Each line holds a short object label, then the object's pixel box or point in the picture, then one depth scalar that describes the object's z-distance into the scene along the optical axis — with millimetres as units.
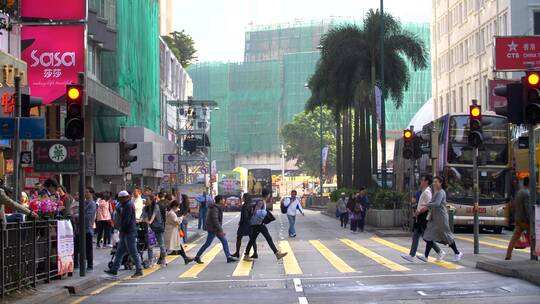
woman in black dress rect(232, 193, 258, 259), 23489
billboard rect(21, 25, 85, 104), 35438
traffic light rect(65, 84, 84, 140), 18062
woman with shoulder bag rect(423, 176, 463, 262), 20312
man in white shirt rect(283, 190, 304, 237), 36562
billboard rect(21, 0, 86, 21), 35406
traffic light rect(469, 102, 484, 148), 22156
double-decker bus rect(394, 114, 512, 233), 35375
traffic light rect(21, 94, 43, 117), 18016
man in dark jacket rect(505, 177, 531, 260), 19672
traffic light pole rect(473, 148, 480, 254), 22817
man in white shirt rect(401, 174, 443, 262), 20844
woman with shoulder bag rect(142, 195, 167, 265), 21812
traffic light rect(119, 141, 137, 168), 24891
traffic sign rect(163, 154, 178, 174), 39312
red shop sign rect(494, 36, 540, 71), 46969
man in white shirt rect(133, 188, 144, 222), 27516
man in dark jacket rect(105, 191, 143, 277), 19203
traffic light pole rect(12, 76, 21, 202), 17000
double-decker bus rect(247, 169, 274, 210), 89688
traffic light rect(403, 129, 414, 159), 31562
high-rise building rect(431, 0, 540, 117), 63262
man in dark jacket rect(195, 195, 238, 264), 23000
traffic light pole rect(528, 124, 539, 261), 18016
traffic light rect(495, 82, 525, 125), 17844
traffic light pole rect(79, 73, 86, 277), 18469
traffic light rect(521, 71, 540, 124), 17469
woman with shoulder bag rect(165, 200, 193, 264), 22766
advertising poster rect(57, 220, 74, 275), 17844
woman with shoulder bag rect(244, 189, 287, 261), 23078
